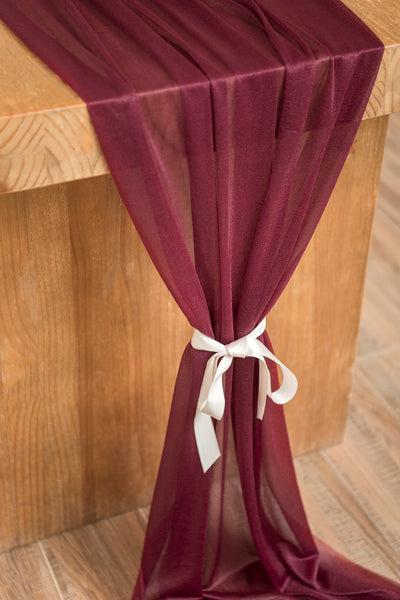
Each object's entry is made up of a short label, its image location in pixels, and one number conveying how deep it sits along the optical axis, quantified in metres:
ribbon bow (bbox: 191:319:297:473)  1.67
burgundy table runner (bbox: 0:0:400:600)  1.49
